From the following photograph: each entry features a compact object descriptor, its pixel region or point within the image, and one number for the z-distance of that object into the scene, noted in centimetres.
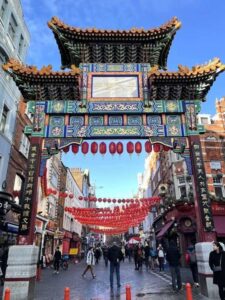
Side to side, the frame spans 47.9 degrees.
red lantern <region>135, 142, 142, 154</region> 1087
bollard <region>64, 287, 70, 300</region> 587
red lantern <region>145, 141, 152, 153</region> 1075
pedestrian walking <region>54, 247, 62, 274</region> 1820
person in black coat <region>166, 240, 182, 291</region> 977
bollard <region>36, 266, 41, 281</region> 1383
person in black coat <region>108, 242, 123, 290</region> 1070
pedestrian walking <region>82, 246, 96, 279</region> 1515
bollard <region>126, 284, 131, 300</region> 611
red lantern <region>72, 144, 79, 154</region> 1062
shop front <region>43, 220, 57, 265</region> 2695
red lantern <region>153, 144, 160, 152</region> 1078
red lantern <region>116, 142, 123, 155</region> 1088
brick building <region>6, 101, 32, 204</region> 1786
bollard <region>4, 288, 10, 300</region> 542
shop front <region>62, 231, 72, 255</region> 3645
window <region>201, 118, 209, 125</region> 2838
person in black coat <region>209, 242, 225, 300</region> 674
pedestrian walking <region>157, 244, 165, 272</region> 1872
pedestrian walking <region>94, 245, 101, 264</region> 3073
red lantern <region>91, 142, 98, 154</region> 1083
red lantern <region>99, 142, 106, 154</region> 1083
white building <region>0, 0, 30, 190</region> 1666
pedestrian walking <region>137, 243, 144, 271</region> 1999
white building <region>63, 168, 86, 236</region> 4001
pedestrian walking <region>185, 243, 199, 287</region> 1101
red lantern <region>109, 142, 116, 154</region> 1088
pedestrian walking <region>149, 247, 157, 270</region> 2029
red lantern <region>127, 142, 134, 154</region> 1091
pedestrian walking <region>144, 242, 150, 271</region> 2078
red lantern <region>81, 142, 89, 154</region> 1071
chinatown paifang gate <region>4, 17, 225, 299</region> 1030
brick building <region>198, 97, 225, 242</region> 2200
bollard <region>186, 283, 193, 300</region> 574
